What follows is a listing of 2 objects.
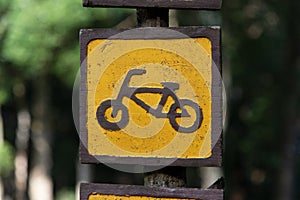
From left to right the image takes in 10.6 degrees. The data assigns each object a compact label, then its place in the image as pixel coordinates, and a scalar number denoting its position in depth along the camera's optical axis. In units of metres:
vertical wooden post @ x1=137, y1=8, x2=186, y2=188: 5.16
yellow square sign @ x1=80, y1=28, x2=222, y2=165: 4.95
